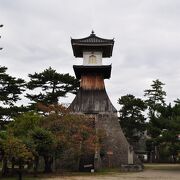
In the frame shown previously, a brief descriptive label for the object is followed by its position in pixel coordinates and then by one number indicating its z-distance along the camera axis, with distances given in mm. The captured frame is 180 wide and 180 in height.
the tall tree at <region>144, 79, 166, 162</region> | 52062
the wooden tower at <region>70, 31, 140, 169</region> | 35531
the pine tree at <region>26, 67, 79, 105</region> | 44250
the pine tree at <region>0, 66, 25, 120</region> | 34966
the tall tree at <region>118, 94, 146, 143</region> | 52219
